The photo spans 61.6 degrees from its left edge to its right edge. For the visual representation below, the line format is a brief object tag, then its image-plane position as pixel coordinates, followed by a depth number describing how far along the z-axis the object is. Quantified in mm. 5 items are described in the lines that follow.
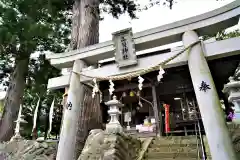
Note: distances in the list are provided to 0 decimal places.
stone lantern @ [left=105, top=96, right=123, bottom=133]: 4336
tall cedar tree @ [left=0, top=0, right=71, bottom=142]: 8367
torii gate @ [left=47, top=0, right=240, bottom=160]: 3557
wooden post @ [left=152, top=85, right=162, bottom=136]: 7625
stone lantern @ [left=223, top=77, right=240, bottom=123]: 4700
